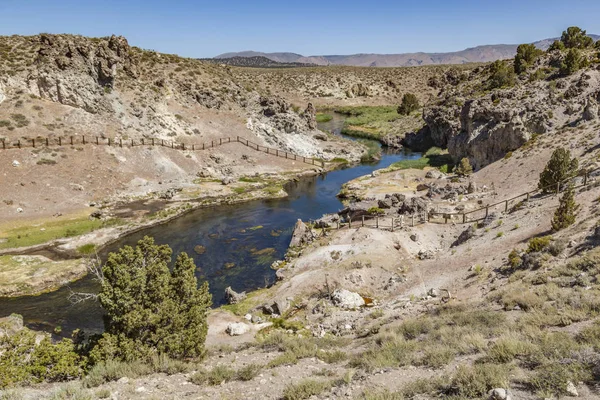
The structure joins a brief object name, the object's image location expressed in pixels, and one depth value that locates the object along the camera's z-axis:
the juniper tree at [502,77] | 62.12
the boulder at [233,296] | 26.97
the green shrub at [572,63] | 53.12
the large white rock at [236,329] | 22.00
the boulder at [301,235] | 35.59
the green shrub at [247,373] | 12.88
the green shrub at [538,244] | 22.17
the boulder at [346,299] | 24.16
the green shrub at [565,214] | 24.30
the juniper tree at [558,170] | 32.34
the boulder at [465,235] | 30.22
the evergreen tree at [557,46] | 62.18
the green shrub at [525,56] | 64.88
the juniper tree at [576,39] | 64.50
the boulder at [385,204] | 40.37
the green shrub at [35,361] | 13.20
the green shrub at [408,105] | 107.50
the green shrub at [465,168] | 51.94
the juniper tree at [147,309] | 14.88
